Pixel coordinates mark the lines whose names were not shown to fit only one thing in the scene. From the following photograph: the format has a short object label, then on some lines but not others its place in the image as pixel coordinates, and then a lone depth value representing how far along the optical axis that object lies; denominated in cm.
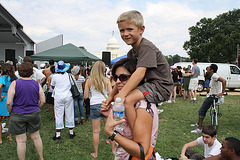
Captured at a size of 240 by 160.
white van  1675
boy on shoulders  163
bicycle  571
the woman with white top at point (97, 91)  435
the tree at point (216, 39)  3753
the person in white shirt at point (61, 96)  527
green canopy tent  1085
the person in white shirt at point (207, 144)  345
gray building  1309
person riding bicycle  576
